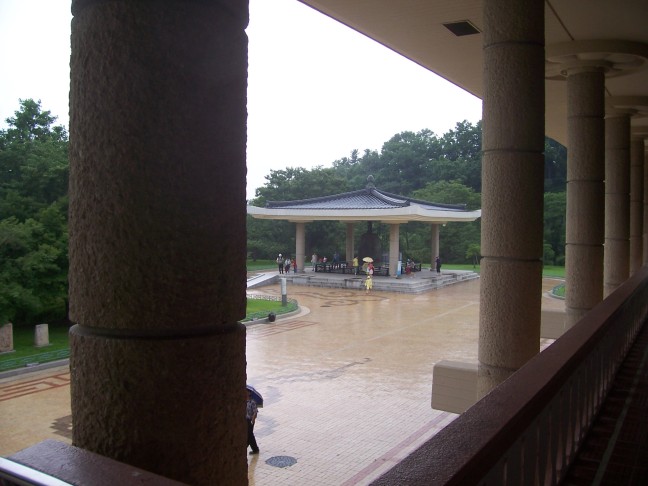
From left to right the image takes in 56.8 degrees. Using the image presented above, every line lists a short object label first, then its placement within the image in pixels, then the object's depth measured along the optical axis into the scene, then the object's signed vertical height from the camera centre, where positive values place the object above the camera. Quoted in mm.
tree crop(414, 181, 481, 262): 35375 +730
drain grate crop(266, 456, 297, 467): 6668 -2480
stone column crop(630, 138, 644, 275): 11281 +1035
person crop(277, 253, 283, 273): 27928 -1034
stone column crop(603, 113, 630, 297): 8477 +590
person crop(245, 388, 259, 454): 6699 -2062
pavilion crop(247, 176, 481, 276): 25625 +1244
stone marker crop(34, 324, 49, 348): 12047 -1909
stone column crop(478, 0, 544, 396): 3898 +372
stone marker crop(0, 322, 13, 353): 11383 -1889
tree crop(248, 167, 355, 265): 34062 +909
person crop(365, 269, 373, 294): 23627 -1693
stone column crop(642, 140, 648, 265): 13750 +985
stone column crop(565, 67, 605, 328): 6297 +570
